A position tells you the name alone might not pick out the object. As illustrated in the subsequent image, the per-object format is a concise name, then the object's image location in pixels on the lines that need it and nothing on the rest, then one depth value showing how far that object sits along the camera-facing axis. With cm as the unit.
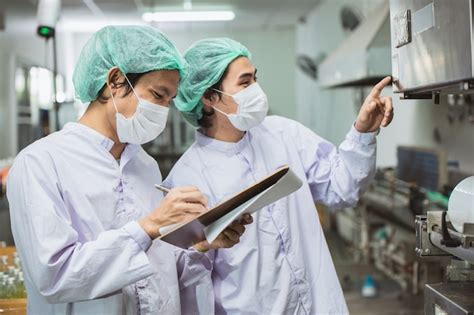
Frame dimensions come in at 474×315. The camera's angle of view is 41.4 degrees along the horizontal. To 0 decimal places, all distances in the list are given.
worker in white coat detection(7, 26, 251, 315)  117
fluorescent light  598
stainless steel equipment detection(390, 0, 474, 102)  97
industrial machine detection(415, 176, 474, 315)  106
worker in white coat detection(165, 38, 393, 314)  151
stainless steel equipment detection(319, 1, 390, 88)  354
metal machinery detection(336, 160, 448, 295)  353
